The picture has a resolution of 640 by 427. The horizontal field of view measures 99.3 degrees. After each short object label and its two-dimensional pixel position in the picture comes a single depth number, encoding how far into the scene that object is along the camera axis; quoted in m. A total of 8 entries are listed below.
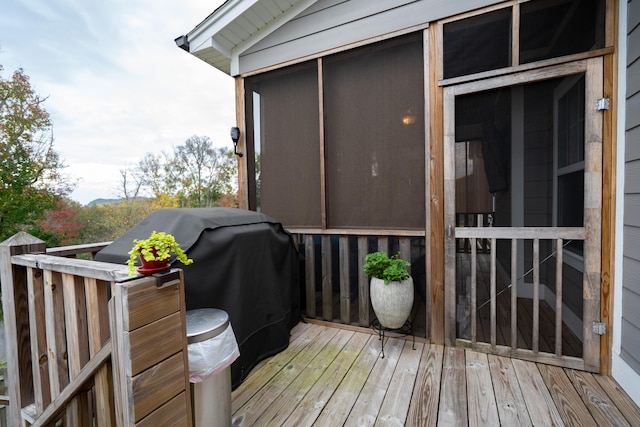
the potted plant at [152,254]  1.10
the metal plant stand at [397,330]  2.43
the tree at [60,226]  7.41
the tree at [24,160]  6.71
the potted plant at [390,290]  2.23
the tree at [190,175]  10.65
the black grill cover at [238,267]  1.73
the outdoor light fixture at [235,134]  3.21
